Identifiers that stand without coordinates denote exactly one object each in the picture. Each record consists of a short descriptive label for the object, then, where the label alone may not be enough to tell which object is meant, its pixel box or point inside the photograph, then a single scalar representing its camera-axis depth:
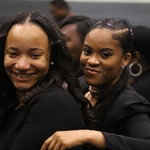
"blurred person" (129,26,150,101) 3.68
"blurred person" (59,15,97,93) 3.93
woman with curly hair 2.14
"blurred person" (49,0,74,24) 6.64
